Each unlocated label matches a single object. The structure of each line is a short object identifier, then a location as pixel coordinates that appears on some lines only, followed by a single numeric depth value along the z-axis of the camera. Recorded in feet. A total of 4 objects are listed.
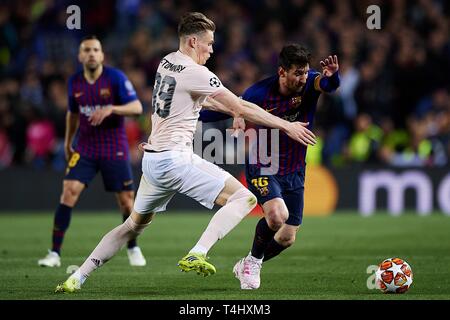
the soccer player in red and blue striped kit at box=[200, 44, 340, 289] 58.75
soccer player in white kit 52.65
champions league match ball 55.01
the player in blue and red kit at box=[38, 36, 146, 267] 73.46
